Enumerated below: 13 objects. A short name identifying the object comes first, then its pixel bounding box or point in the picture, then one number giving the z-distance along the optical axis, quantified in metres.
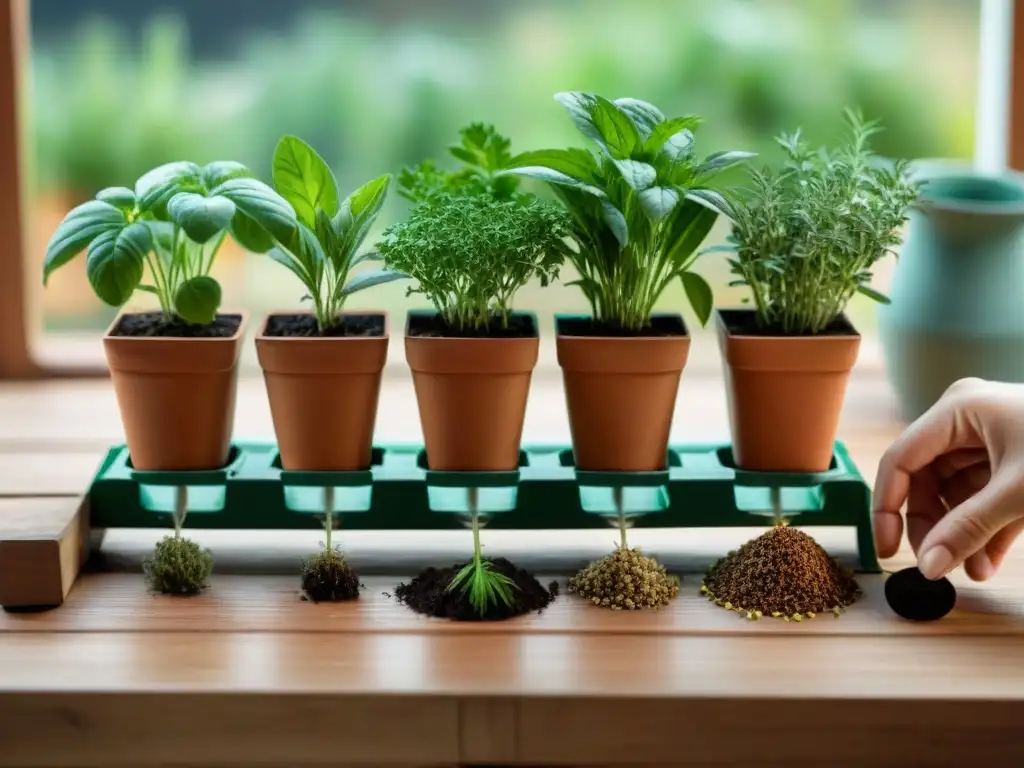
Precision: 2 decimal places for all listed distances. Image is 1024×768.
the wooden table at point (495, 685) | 1.08
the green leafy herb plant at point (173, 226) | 1.17
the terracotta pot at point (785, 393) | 1.24
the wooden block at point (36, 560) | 1.22
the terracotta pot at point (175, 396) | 1.23
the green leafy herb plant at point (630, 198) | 1.20
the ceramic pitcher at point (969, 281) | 1.57
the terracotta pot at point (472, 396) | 1.23
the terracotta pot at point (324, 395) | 1.23
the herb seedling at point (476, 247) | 1.19
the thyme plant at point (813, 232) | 1.23
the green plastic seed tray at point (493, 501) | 1.30
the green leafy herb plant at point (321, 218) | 1.25
